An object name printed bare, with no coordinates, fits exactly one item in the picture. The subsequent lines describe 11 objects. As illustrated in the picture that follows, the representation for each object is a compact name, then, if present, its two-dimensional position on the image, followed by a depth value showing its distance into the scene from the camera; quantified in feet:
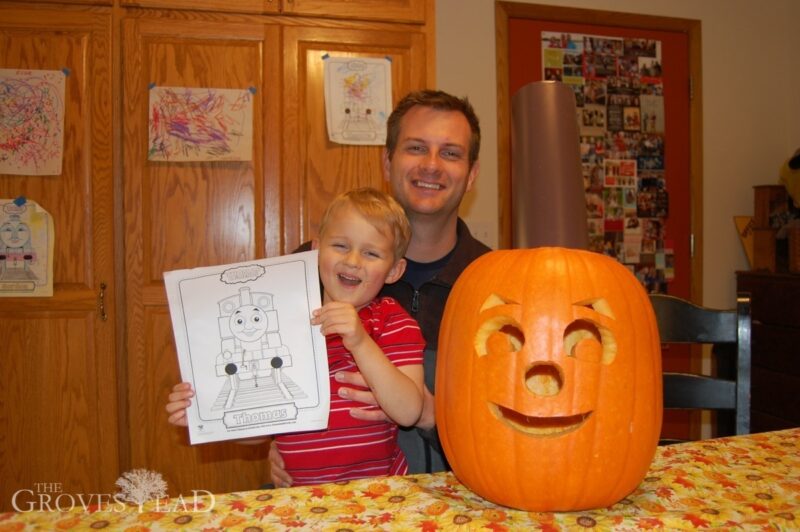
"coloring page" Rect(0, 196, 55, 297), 6.02
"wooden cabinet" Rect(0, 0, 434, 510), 6.07
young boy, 3.25
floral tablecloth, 1.92
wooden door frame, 8.70
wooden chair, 3.54
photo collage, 9.22
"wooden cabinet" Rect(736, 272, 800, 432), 8.01
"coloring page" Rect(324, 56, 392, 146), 6.57
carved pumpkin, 2.10
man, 4.50
